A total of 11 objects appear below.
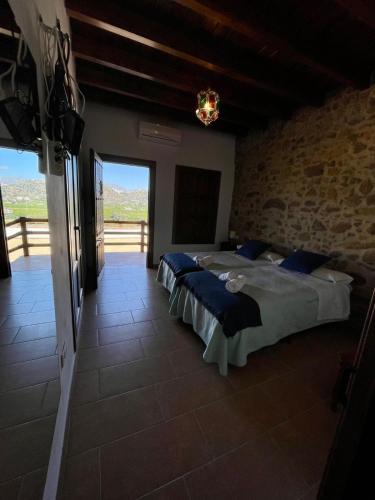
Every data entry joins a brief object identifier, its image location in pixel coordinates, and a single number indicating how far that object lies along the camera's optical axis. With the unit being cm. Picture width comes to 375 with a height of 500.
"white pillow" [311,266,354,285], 241
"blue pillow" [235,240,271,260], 349
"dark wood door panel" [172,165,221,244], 431
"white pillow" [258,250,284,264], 331
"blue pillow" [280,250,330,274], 269
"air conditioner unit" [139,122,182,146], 369
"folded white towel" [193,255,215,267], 288
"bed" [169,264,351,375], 177
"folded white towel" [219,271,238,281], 226
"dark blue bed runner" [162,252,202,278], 266
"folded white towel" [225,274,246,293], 201
